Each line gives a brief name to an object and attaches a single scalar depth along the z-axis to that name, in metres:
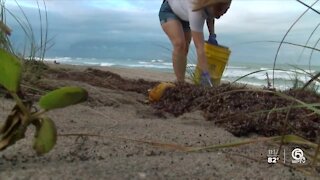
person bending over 2.84
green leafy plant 0.76
